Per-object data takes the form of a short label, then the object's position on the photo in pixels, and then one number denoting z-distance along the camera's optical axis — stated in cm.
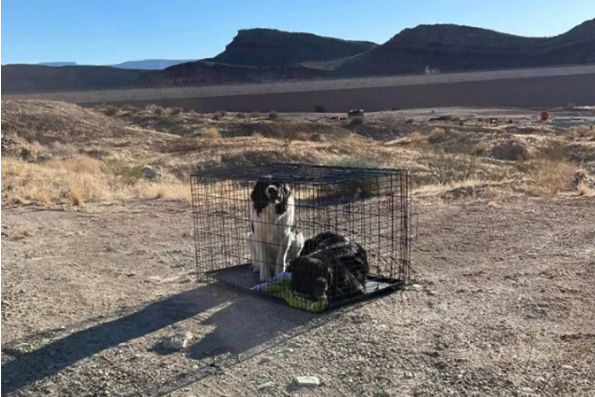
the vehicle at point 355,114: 5876
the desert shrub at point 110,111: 5793
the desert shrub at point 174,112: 5949
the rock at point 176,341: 644
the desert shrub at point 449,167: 2200
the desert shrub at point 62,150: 3296
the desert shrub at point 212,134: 4277
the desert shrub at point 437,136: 3849
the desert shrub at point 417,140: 3741
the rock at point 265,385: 556
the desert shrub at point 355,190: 1499
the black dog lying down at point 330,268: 743
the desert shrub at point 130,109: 6125
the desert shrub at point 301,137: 4222
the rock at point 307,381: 556
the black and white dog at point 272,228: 831
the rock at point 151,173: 2383
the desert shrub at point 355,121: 5074
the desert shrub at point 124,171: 2244
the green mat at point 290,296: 733
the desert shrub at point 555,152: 2812
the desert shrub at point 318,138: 4216
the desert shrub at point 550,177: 1625
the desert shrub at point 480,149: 3179
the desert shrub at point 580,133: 3734
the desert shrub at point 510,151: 3066
